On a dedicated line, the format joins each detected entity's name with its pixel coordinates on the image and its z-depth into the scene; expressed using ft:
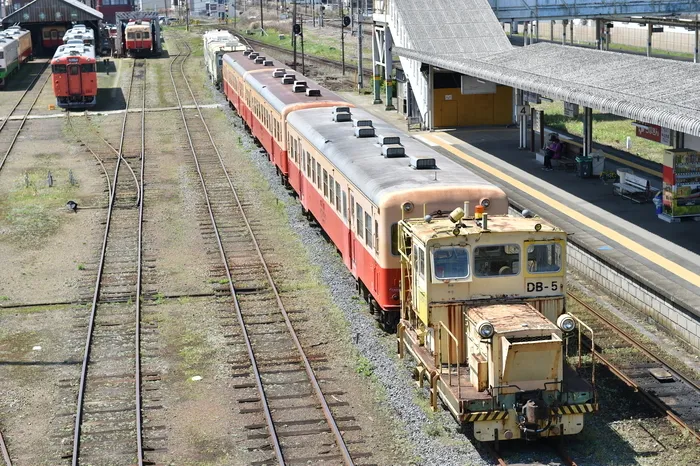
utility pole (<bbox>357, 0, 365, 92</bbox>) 172.51
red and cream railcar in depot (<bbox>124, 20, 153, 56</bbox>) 253.24
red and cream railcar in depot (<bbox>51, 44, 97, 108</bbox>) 169.07
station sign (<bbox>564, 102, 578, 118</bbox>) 108.27
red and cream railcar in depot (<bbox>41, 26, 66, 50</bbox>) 276.00
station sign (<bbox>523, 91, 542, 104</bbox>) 114.15
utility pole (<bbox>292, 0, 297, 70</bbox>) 193.57
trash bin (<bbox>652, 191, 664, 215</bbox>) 81.65
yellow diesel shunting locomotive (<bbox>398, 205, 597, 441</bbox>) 41.60
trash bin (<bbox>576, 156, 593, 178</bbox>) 99.66
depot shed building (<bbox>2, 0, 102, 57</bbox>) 269.44
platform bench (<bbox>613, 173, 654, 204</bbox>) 87.76
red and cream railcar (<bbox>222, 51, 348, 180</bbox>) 96.53
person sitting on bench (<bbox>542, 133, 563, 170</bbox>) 105.70
